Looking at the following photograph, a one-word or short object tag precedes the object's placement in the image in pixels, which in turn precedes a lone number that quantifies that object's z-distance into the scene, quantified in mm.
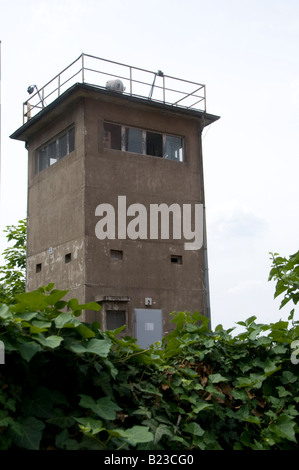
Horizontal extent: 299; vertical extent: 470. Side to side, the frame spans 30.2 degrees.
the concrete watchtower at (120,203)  17453
